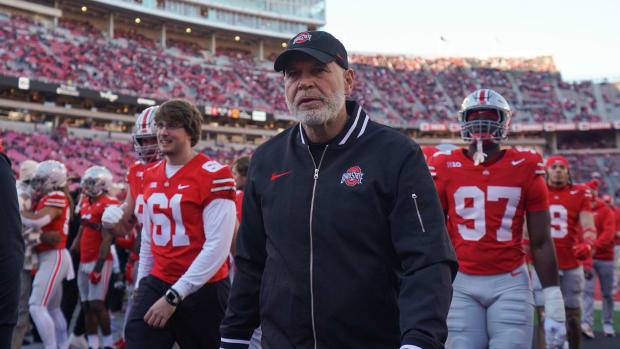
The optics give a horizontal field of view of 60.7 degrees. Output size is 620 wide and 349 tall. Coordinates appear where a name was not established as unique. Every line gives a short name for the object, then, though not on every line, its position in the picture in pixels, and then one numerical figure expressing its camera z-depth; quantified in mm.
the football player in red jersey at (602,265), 7691
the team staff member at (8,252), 2385
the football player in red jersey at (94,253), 6157
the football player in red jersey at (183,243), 3309
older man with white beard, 1877
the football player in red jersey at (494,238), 3514
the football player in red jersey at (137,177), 4125
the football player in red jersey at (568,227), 5871
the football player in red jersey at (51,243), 5600
